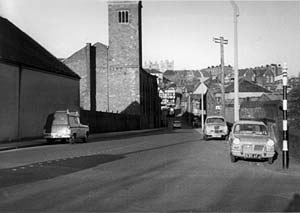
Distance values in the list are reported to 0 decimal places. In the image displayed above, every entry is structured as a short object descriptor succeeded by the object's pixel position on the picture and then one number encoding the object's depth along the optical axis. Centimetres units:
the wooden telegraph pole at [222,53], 4471
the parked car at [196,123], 9860
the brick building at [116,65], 7688
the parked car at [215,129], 3409
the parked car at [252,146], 1722
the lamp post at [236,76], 2941
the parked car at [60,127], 3180
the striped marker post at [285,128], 1606
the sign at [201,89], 5171
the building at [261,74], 13312
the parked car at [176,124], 9406
